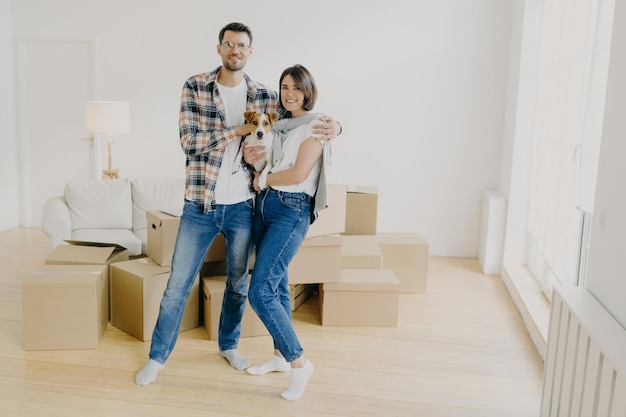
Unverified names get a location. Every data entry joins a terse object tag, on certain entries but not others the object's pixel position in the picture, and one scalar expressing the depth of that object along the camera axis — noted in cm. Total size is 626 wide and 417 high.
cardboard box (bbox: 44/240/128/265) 365
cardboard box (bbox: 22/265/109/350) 322
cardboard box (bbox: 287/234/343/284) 368
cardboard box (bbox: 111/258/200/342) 341
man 279
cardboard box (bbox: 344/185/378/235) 443
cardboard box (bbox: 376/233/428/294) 449
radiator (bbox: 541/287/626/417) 182
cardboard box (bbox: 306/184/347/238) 363
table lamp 530
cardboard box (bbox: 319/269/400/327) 378
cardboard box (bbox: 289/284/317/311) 394
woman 269
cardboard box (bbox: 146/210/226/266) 347
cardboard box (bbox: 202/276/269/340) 346
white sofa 454
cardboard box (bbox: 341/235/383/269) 407
